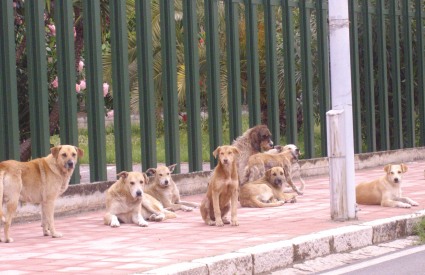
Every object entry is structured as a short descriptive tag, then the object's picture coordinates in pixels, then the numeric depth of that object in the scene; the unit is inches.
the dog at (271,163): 632.4
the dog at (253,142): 648.4
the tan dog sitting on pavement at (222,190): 500.4
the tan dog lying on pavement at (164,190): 567.8
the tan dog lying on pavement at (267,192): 583.5
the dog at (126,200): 518.6
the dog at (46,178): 475.2
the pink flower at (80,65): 732.0
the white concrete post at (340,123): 487.5
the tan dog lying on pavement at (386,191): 554.9
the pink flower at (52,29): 709.7
